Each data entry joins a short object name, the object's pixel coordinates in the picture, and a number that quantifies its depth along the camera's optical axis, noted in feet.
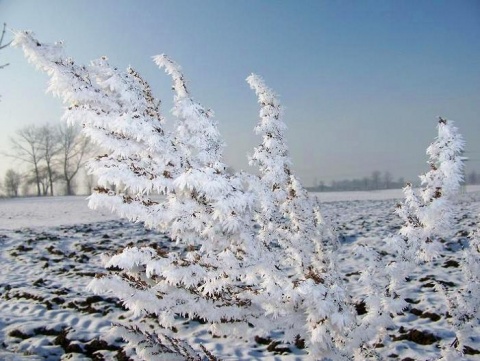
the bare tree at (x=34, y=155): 212.23
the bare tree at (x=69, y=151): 207.68
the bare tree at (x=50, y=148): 213.46
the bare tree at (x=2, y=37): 14.78
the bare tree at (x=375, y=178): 416.87
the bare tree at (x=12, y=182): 248.93
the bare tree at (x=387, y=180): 409.82
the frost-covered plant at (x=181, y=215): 11.25
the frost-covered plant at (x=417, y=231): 13.10
